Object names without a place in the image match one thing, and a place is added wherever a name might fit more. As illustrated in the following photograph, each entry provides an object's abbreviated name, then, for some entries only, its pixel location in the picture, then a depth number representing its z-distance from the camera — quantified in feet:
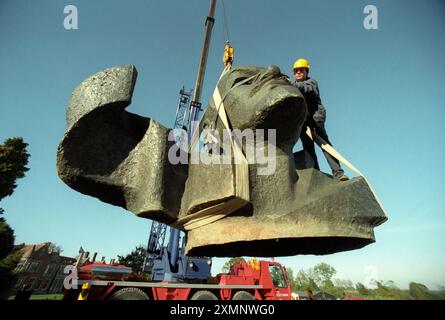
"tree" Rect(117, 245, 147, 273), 89.45
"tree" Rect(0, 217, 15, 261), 57.47
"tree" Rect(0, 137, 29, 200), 58.54
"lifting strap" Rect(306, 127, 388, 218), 5.61
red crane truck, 26.37
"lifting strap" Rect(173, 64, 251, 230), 4.67
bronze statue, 4.81
